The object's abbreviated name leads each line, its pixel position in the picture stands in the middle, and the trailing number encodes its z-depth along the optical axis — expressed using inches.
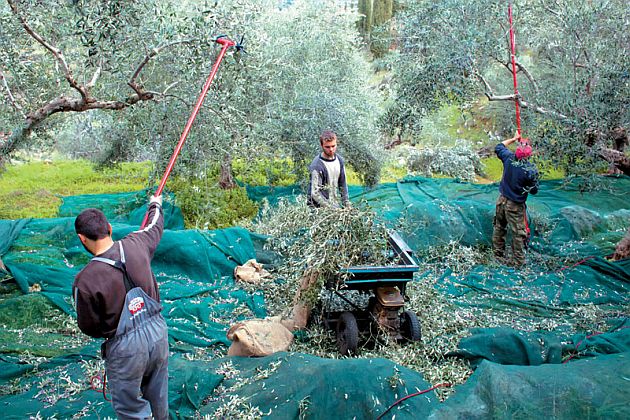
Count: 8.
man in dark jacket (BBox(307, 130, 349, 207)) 263.7
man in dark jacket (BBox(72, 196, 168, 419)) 135.9
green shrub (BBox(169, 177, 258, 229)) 411.1
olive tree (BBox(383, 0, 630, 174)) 258.1
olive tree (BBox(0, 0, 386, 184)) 231.8
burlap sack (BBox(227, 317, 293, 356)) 214.1
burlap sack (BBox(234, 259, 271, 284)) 310.8
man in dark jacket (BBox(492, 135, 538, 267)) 326.0
